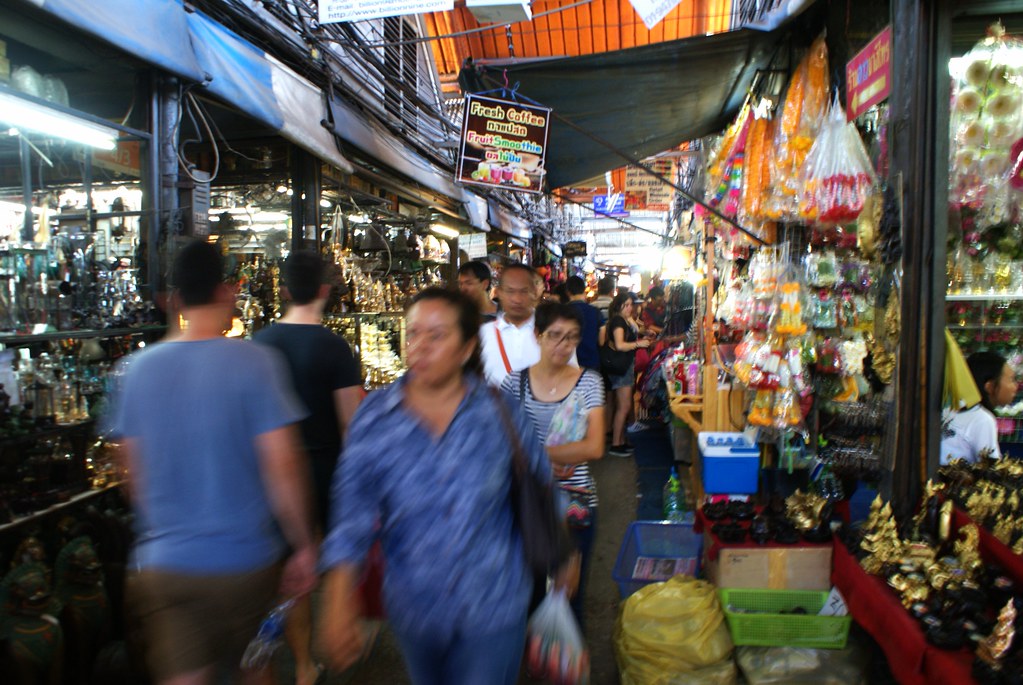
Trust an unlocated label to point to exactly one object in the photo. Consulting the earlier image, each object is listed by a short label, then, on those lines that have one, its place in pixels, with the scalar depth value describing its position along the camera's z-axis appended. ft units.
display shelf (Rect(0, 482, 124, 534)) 10.62
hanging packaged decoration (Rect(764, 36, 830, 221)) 12.91
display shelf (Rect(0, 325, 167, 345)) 10.70
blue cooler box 14.03
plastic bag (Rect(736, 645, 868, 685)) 9.70
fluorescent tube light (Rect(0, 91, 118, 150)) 10.48
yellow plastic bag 10.00
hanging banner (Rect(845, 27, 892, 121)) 10.14
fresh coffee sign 18.63
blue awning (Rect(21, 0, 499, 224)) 10.71
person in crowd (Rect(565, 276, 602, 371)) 15.81
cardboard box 10.96
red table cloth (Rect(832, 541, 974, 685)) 7.29
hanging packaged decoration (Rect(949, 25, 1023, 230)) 10.45
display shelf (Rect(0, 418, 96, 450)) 10.95
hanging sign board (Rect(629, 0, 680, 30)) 13.62
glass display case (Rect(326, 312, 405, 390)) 23.29
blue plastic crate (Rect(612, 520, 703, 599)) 12.91
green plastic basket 10.05
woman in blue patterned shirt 5.76
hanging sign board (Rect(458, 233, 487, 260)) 36.83
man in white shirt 12.48
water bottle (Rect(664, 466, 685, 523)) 17.45
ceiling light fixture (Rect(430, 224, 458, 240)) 37.32
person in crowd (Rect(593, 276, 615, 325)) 32.91
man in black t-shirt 10.36
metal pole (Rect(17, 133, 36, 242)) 12.69
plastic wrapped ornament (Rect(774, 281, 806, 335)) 13.25
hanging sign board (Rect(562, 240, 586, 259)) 67.41
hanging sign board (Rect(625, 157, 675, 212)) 44.98
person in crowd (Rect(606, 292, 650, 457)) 25.91
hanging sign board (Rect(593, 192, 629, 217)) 63.00
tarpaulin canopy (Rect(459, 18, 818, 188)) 14.94
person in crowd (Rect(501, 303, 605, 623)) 9.16
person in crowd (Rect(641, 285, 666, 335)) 40.73
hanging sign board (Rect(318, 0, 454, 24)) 13.88
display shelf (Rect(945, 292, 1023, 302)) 11.43
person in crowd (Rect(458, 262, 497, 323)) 16.51
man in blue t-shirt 7.03
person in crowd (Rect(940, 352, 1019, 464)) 11.82
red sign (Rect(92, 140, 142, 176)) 15.67
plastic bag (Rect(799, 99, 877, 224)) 11.24
